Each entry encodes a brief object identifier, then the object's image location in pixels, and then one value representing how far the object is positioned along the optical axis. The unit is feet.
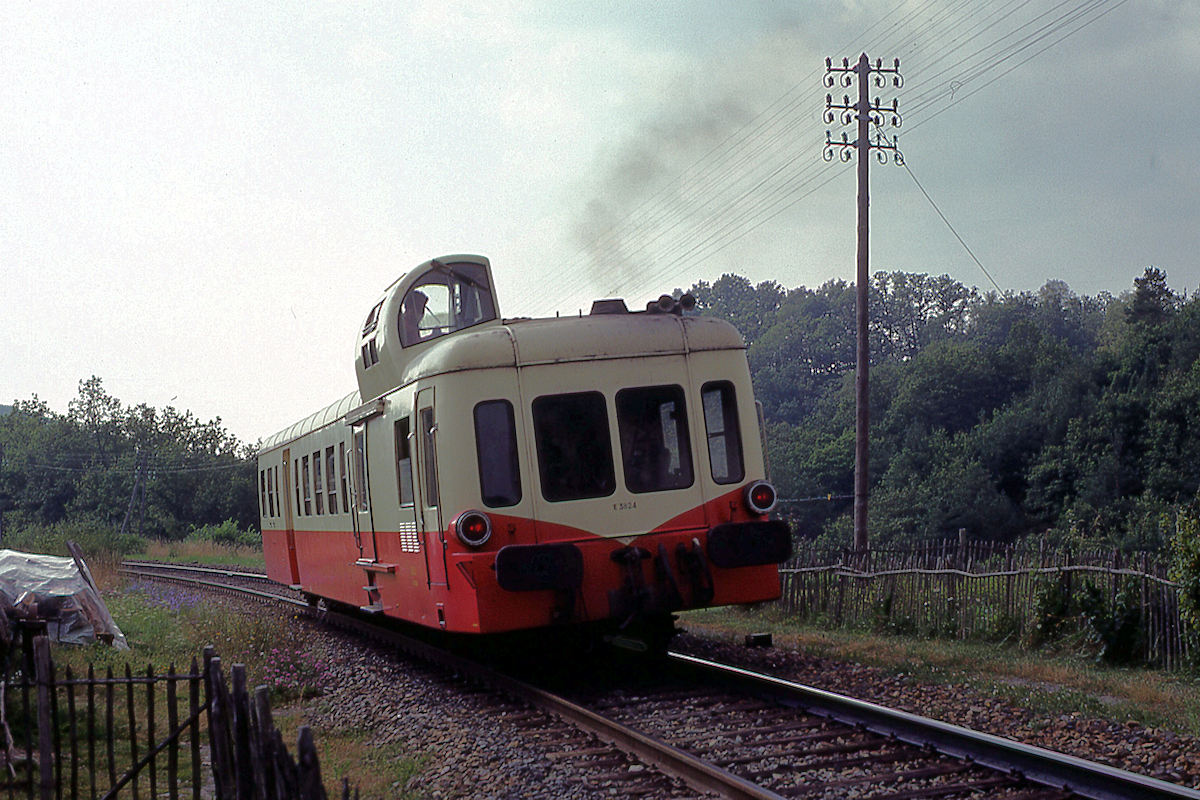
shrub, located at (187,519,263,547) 177.58
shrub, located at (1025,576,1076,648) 40.50
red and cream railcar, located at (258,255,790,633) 30.78
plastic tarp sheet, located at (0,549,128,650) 42.45
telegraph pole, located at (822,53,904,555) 69.82
